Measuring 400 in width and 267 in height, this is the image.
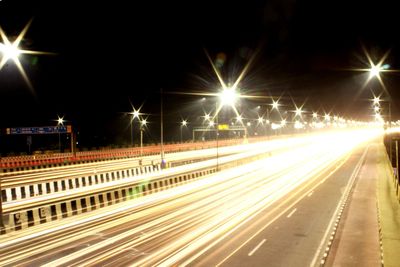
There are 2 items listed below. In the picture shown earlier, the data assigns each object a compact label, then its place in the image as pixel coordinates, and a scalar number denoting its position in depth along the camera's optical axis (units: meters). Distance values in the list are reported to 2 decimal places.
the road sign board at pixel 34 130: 55.12
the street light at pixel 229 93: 38.77
